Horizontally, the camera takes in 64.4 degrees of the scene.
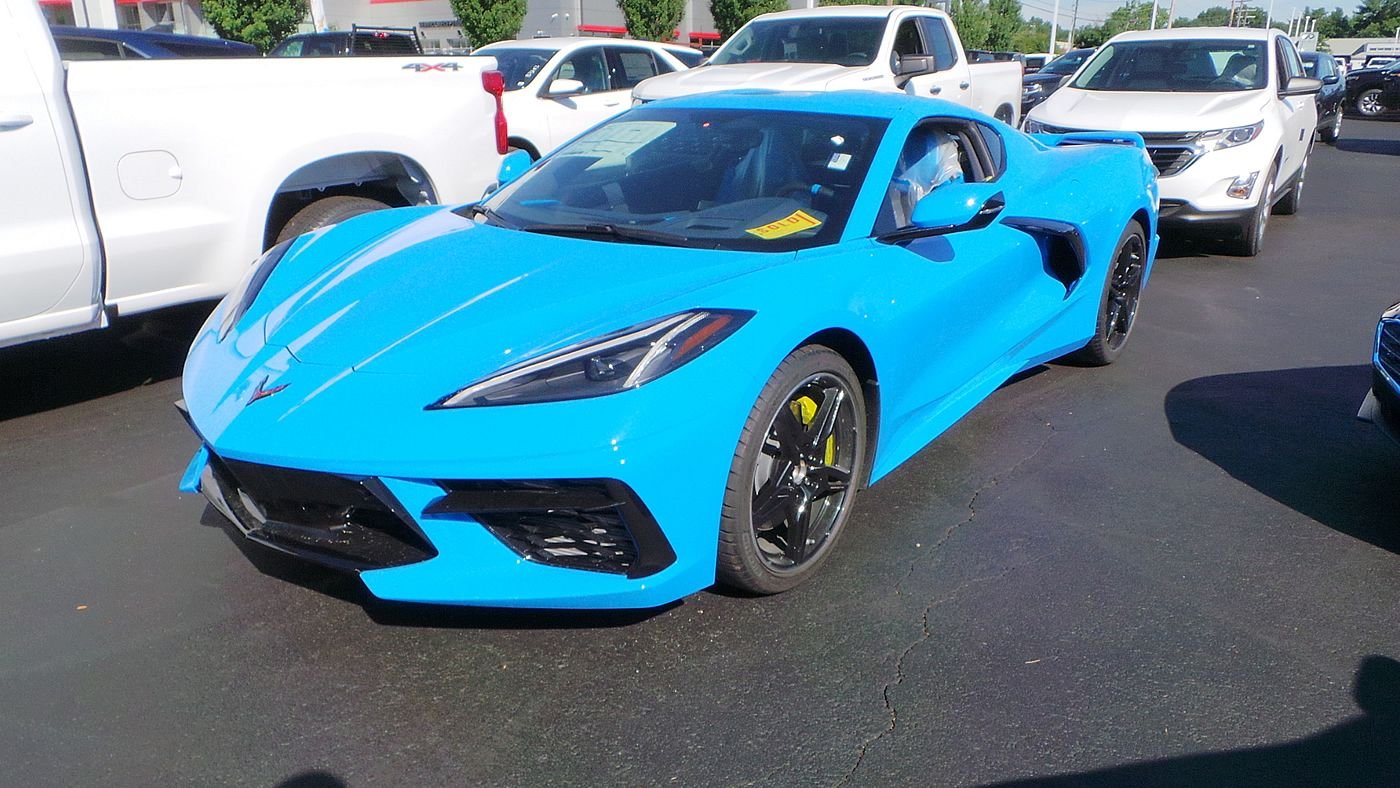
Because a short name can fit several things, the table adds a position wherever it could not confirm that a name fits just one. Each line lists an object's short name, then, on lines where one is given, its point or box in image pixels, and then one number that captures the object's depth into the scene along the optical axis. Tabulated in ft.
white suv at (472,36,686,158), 31.68
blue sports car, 8.54
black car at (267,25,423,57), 46.63
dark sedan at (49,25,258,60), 27.45
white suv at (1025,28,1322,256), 25.22
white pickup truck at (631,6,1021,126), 30.25
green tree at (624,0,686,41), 108.06
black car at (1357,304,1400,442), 12.26
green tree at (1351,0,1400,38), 284.41
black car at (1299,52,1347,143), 47.78
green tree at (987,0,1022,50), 175.31
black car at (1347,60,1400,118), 74.64
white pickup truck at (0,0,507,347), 13.80
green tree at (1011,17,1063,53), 235.20
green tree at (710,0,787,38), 117.60
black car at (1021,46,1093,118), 52.75
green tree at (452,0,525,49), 100.37
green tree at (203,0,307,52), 83.97
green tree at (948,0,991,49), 148.15
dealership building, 120.57
